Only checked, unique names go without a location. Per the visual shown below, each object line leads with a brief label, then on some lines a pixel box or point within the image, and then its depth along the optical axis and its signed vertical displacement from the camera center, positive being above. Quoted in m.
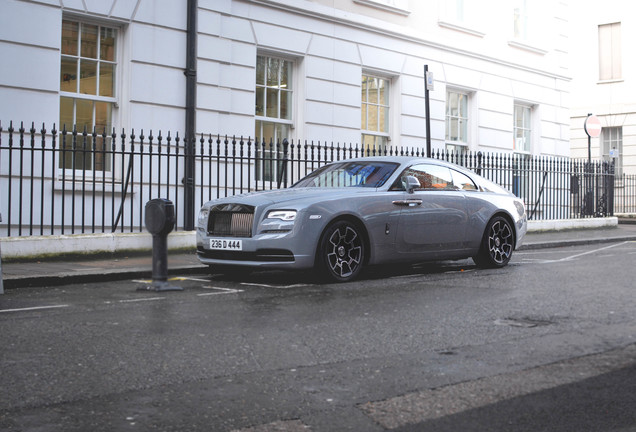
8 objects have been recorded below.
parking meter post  8.54 -0.01
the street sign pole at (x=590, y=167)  20.97 +1.82
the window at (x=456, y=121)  19.84 +2.88
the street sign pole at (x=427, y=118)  14.14 +2.09
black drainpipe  13.93 +2.82
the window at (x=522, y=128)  22.12 +3.01
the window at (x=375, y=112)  17.70 +2.76
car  8.81 +0.17
